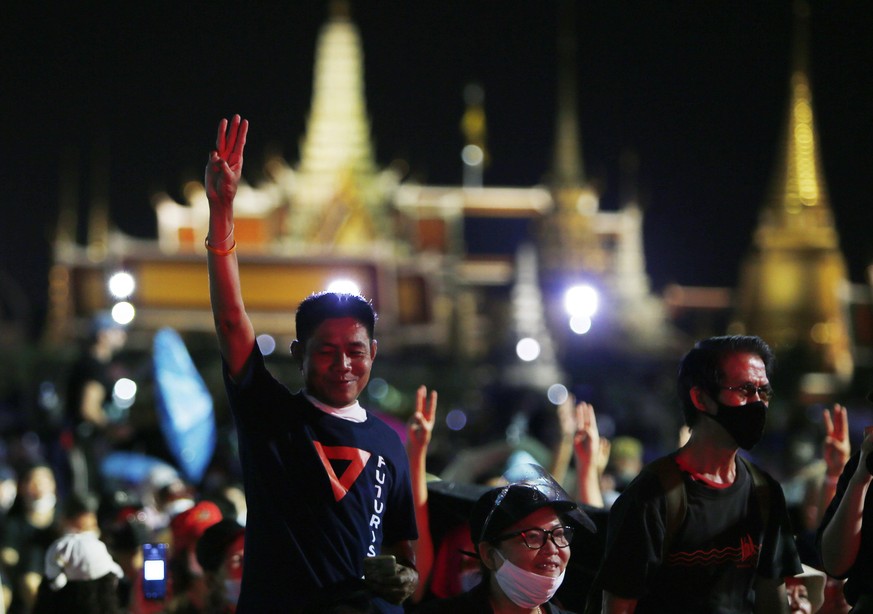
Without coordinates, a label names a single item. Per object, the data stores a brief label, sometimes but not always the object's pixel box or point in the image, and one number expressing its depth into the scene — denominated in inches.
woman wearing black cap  277.0
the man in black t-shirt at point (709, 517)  284.2
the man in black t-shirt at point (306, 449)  280.4
